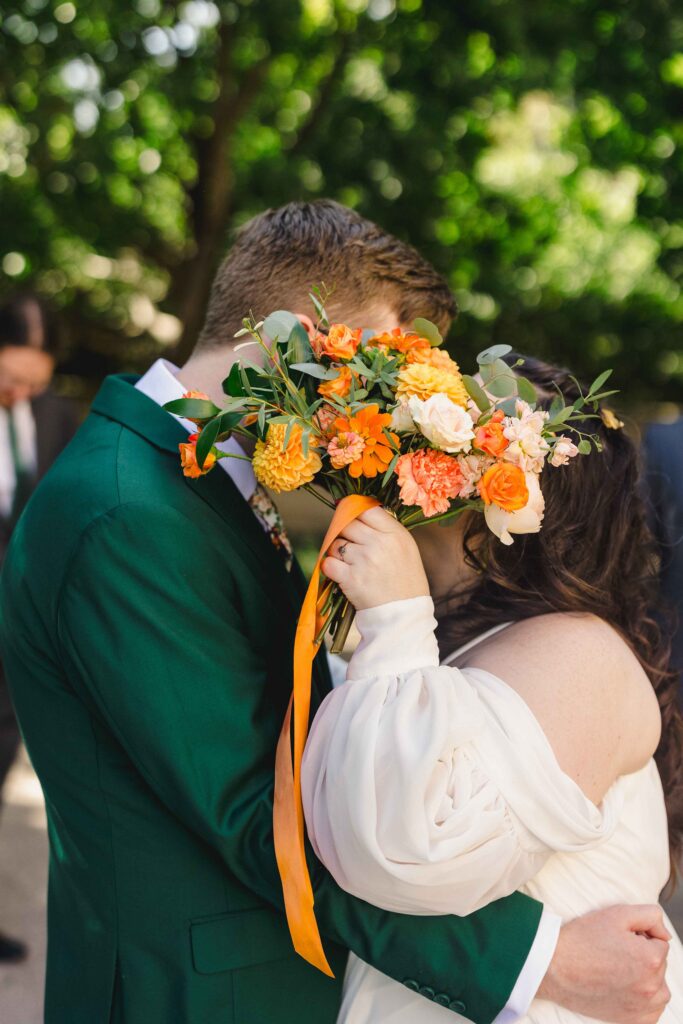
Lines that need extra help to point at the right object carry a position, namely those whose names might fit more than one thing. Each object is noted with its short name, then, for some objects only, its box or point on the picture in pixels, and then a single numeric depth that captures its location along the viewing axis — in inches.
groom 65.1
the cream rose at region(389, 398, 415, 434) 64.1
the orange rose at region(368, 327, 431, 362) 68.0
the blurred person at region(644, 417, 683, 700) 114.3
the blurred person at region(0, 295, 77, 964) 175.2
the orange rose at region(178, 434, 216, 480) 64.9
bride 60.1
